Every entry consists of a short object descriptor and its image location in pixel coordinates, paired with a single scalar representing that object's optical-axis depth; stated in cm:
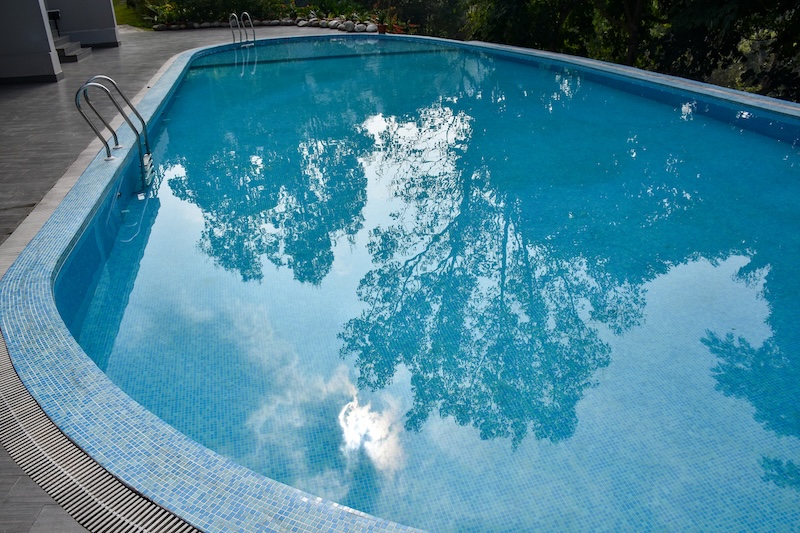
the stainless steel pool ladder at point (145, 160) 482
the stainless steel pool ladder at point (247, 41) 1207
